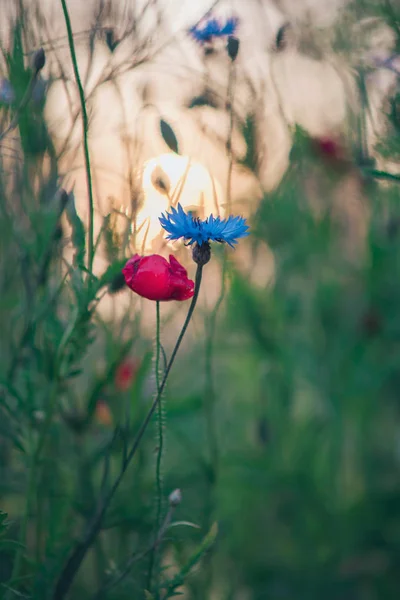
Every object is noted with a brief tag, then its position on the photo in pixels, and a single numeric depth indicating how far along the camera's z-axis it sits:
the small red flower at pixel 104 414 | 0.97
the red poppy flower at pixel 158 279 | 0.67
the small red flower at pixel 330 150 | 1.16
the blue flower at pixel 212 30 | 0.83
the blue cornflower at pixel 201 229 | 0.67
